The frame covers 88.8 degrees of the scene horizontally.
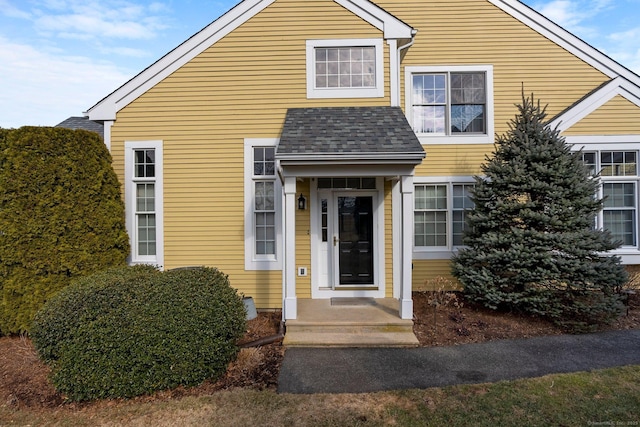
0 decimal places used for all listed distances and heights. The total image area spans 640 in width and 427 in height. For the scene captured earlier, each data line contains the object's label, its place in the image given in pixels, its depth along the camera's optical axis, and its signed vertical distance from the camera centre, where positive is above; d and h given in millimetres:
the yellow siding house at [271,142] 7012 +1772
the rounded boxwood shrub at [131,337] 3826 -1376
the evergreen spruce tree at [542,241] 5887 -395
